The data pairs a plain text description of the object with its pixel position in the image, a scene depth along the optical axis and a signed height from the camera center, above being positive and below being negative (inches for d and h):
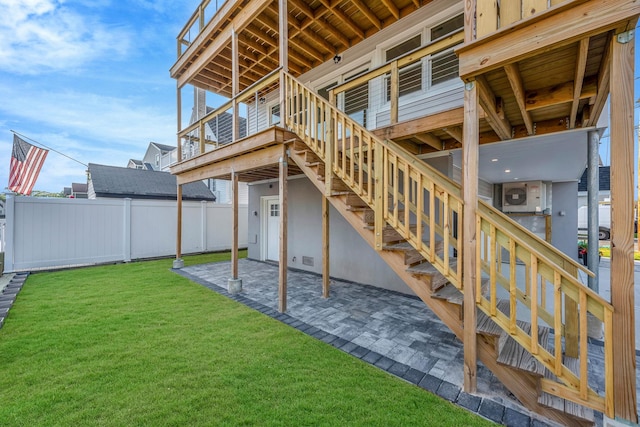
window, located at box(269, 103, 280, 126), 308.3 +120.7
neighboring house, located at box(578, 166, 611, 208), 433.7 +50.1
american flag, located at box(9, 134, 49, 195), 282.4 +53.9
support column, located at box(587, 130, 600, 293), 124.2 +5.9
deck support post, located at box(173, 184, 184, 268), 280.7 -26.5
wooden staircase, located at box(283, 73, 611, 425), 73.9 -20.8
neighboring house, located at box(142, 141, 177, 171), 671.2 +163.0
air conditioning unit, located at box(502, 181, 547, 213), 281.9 +20.8
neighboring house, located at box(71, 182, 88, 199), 718.0 +69.7
